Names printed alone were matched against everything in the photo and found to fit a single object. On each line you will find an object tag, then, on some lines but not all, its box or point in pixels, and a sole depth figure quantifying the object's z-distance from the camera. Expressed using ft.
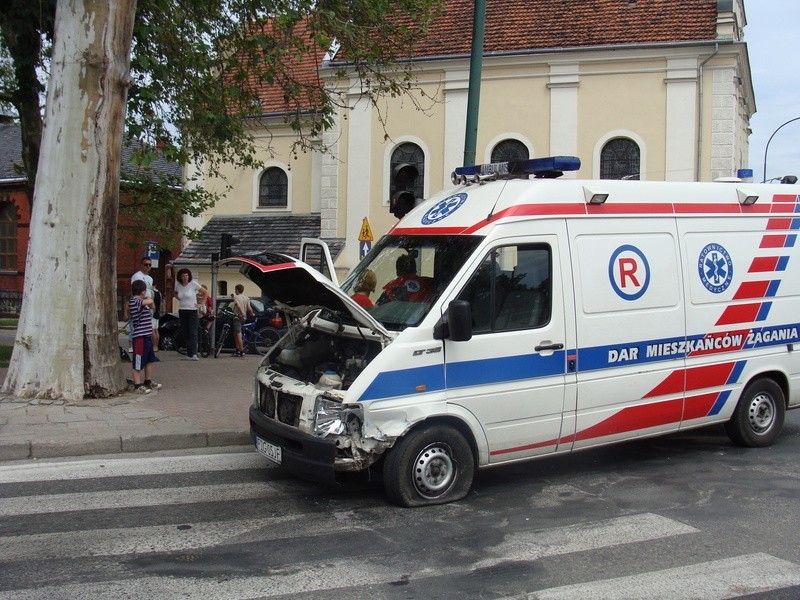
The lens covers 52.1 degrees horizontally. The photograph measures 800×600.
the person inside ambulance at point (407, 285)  21.16
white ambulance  19.48
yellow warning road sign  51.49
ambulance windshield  20.75
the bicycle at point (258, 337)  61.82
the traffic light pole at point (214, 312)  56.07
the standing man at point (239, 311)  58.65
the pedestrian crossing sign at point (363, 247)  52.38
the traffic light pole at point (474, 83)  35.96
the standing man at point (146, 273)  44.27
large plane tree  31.63
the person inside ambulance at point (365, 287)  22.40
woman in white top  52.65
